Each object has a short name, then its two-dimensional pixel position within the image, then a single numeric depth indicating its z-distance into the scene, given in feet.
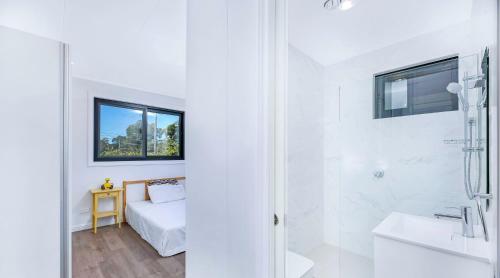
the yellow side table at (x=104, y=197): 10.43
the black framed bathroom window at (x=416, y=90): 5.55
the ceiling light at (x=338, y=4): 4.96
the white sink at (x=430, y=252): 3.70
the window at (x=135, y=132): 11.62
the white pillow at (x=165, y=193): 11.80
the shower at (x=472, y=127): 3.91
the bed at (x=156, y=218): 8.24
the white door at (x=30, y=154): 3.84
